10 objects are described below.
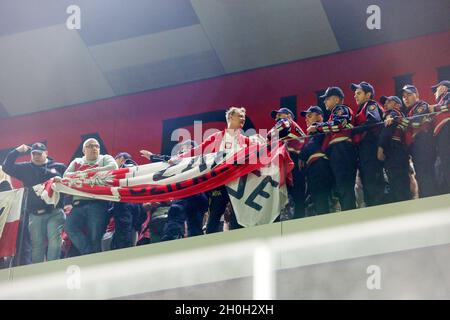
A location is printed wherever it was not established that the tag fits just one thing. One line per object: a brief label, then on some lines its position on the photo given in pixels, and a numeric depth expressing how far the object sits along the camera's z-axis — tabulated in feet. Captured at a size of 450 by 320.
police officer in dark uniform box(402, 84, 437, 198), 49.20
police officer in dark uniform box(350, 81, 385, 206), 49.95
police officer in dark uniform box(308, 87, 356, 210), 50.31
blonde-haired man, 51.94
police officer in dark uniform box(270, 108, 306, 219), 50.91
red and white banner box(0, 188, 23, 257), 55.82
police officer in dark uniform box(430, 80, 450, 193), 49.22
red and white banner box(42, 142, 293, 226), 51.79
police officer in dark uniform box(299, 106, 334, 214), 50.48
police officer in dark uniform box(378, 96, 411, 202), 49.40
